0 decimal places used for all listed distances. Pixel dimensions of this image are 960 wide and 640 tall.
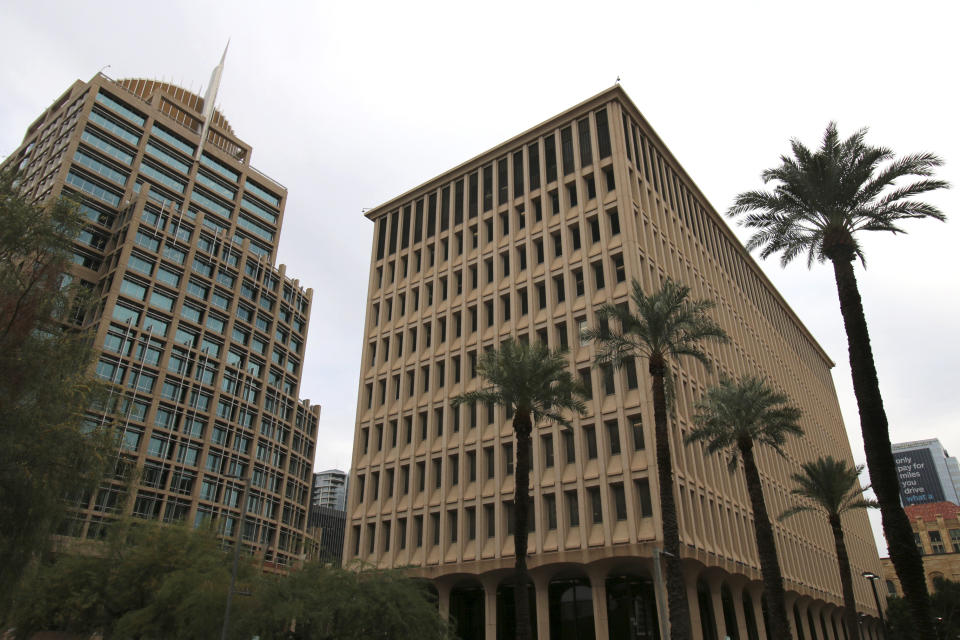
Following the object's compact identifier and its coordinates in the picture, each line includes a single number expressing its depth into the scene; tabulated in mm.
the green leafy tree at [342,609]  25125
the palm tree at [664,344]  25828
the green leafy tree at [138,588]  28141
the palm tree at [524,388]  30000
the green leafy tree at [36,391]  19562
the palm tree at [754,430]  30686
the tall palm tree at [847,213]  22016
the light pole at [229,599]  25453
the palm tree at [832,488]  41450
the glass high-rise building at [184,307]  70000
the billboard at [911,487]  185138
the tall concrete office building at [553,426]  38219
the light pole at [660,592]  21981
